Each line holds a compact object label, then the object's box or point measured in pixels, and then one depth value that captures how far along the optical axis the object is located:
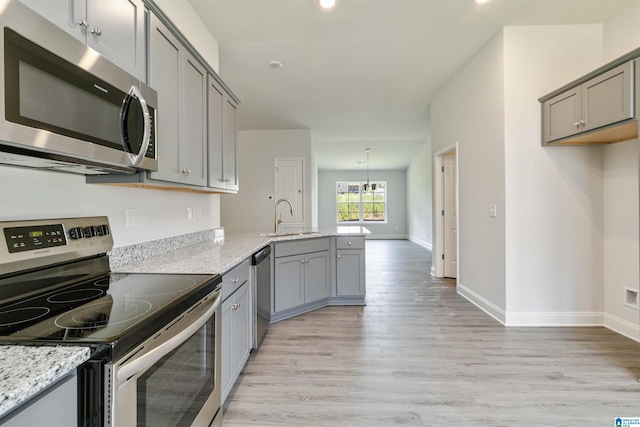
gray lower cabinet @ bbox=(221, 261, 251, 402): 1.68
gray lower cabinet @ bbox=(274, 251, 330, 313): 3.09
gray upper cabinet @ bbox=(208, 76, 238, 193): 2.41
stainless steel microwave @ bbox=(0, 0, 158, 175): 0.84
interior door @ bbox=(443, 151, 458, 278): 4.87
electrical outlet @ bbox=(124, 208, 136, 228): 1.80
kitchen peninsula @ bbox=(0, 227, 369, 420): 0.63
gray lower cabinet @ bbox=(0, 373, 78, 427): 0.57
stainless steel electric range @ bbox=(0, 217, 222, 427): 0.76
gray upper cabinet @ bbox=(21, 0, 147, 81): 1.07
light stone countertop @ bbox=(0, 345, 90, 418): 0.54
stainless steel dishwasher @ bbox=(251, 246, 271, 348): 2.27
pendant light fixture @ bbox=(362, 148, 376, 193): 9.18
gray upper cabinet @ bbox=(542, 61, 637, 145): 2.19
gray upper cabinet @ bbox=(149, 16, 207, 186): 1.69
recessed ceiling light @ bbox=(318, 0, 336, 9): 2.52
